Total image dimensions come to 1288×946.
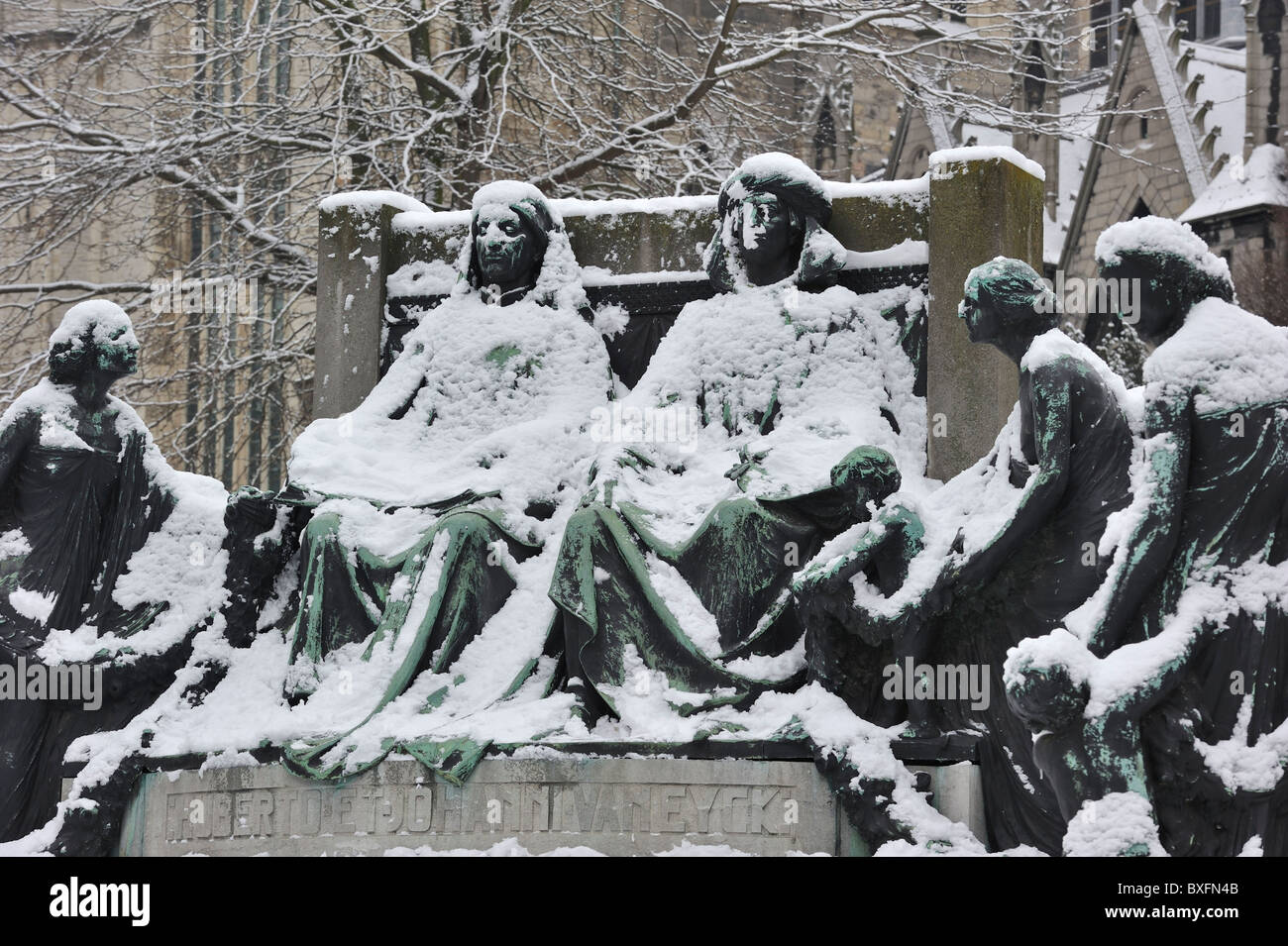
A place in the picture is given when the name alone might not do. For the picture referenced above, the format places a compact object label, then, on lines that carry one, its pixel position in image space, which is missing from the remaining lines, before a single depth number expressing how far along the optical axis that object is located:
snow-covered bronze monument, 13.50
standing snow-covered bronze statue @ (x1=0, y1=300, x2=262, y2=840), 16.85
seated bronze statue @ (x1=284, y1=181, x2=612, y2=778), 16.11
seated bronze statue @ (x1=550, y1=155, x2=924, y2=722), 15.62
